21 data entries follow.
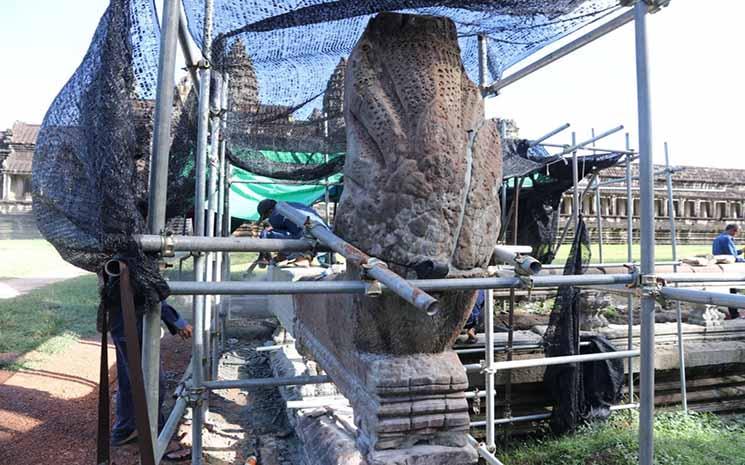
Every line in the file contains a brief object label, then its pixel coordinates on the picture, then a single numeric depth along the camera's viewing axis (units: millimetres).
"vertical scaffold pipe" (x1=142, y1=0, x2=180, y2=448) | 1502
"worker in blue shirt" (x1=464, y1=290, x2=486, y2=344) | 4943
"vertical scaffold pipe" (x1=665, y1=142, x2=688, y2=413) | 5032
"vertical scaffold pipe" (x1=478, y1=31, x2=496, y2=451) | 3092
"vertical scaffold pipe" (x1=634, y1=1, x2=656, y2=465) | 1864
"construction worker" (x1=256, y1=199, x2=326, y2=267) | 2705
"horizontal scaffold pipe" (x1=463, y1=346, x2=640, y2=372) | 3133
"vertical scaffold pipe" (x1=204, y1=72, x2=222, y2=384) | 3291
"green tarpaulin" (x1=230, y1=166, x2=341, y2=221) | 7164
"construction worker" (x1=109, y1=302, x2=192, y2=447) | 3592
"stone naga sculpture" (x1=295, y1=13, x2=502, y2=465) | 1842
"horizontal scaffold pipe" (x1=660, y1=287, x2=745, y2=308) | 1506
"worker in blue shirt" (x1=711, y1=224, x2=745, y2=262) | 9109
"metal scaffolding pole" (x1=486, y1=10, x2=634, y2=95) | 2186
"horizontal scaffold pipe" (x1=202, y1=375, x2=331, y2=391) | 2916
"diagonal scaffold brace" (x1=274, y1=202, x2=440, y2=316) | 1232
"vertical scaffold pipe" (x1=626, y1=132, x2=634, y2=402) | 5047
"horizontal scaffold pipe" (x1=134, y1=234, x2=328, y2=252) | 1412
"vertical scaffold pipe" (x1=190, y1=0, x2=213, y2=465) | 2846
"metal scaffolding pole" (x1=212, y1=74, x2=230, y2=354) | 3408
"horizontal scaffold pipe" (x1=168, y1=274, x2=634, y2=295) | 1392
